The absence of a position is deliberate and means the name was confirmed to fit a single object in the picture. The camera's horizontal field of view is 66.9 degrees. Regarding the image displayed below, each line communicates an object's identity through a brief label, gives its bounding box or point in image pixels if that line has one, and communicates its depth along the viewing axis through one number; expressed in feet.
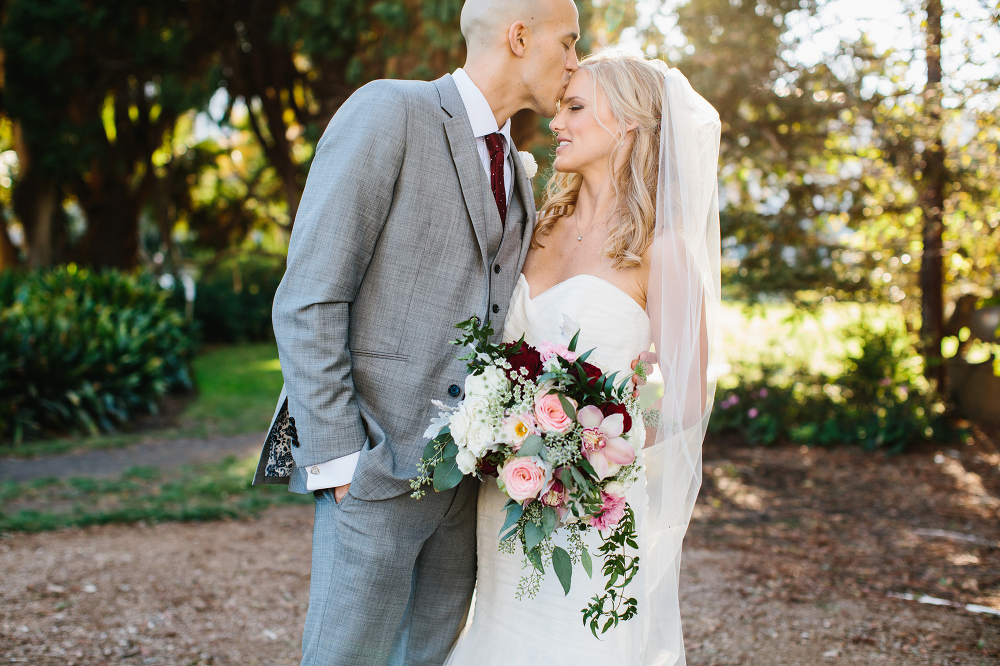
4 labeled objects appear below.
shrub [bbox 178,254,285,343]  56.29
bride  7.97
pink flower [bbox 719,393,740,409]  26.61
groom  6.70
